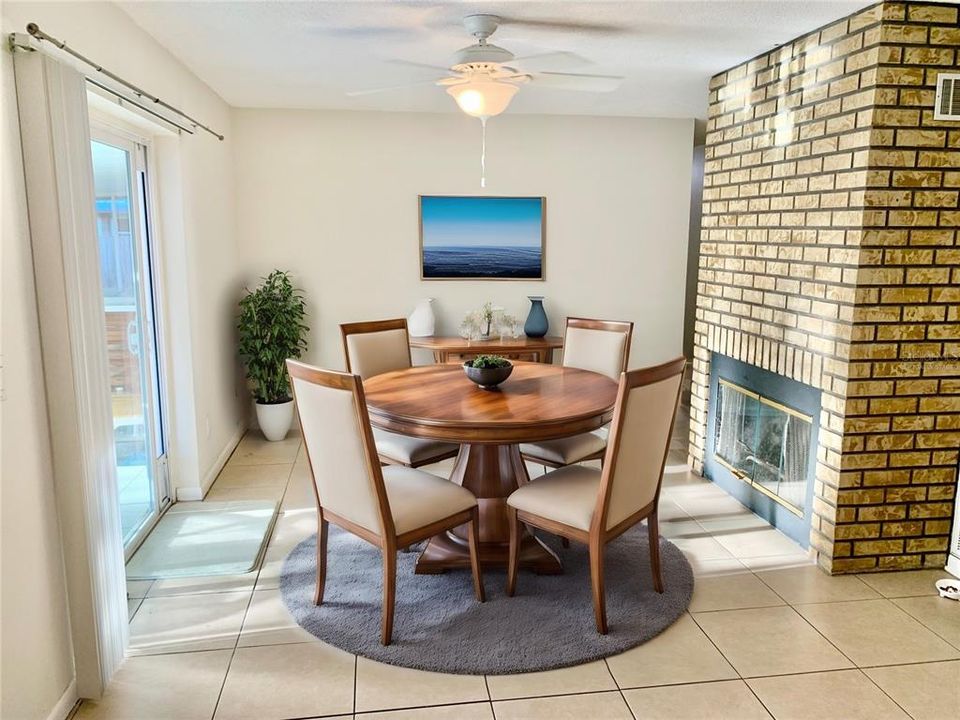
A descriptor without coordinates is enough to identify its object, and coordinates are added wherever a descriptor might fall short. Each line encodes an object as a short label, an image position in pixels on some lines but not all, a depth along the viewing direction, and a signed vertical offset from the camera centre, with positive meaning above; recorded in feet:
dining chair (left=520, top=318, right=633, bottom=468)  10.91 -2.09
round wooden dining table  8.67 -2.17
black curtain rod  6.41 +2.01
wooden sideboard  16.12 -2.35
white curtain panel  6.53 -0.96
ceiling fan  9.36 +2.27
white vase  17.02 -1.84
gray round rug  8.05 -4.63
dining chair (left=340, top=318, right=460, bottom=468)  10.73 -2.10
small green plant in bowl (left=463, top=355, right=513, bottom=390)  10.31 -1.84
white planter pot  16.20 -4.00
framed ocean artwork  17.35 +0.21
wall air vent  9.06 +1.91
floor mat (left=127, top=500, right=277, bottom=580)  10.18 -4.62
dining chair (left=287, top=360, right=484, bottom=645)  7.81 -2.99
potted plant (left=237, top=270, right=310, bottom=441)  15.61 -2.19
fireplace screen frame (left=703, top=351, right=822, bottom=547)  10.56 -3.15
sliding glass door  10.54 -1.32
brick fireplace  9.12 -0.35
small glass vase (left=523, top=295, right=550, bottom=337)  17.07 -1.85
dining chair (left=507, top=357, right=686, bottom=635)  8.07 -3.05
